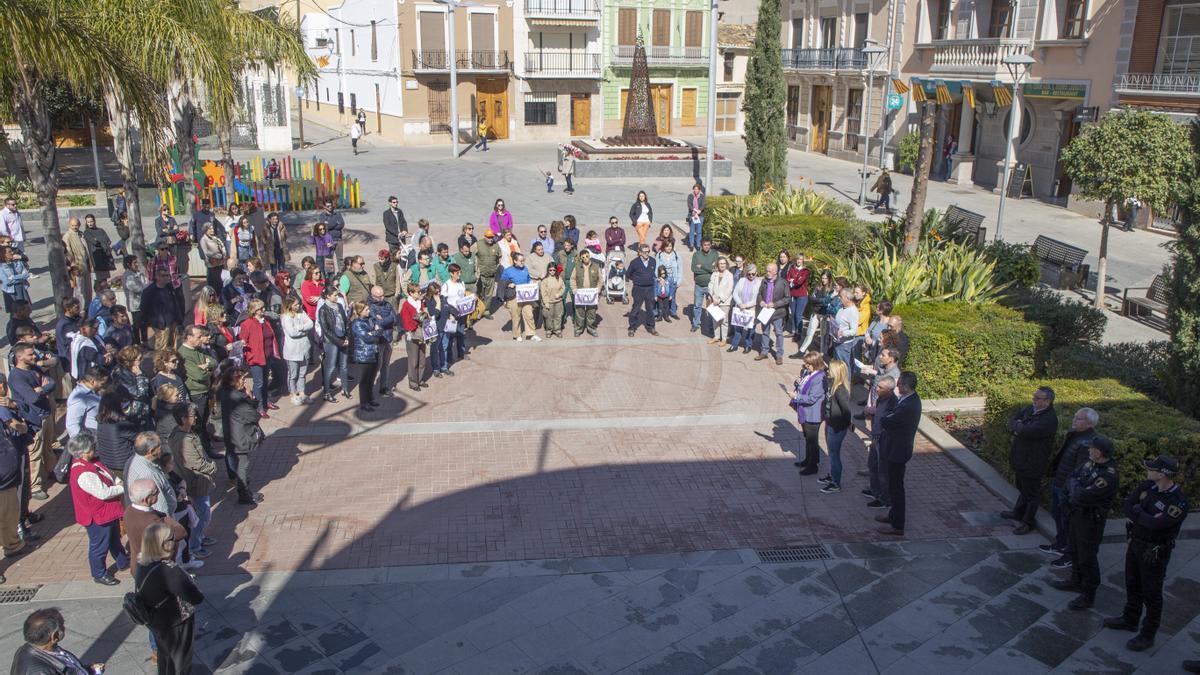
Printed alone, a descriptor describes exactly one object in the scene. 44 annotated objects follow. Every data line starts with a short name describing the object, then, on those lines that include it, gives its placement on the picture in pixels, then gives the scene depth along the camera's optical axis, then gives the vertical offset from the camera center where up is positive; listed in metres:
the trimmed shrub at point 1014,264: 17.08 -2.87
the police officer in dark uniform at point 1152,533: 7.04 -3.15
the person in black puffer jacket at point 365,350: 11.59 -3.02
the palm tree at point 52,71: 10.37 +0.28
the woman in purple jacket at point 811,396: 9.78 -2.99
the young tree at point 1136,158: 17.25 -0.96
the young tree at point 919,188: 15.41 -1.40
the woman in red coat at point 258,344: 11.37 -2.90
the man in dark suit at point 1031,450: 8.71 -3.15
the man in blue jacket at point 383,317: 11.92 -2.69
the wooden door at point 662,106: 49.16 -0.29
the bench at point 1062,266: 19.06 -3.21
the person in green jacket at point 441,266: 14.78 -2.55
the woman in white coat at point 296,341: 11.62 -2.94
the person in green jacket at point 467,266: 15.31 -2.62
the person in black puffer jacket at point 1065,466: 8.29 -3.18
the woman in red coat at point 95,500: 7.58 -3.18
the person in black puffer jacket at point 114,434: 8.27 -2.89
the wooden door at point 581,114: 48.09 -0.74
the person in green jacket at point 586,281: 15.12 -2.84
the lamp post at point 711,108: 27.46 -0.22
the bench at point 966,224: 18.88 -2.54
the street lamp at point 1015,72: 20.81 +0.72
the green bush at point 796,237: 18.17 -2.57
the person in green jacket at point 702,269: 15.43 -2.66
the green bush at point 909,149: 33.56 -1.62
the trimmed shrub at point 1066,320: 13.03 -2.92
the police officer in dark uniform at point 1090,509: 7.64 -3.23
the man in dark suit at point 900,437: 8.80 -3.05
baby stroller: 16.84 -3.06
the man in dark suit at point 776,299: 14.16 -2.88
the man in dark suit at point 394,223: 18.39 -2.35
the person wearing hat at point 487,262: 15.99 -2.70
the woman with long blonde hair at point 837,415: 9.65 -3.10
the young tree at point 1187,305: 10.27 -2.15
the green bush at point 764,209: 20.89 -2.36
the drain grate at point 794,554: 8.72 -4.09
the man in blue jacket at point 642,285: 15.21 -2.89
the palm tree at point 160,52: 13.72 +0.66
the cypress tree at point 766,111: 25.39 -0.26
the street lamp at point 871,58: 27.52 +1.43
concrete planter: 32.38 -2.31
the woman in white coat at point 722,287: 14.80 -2.85
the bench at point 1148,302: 16.75 -3.46
